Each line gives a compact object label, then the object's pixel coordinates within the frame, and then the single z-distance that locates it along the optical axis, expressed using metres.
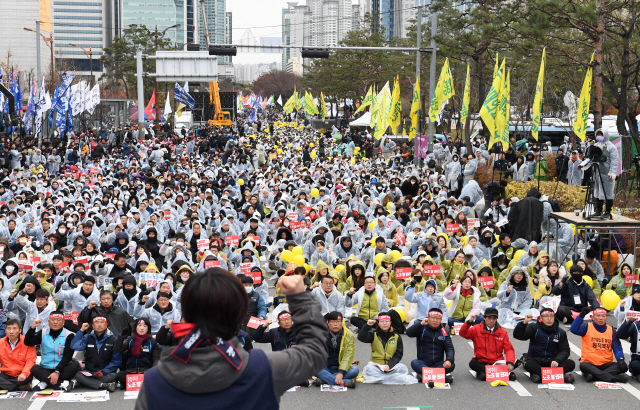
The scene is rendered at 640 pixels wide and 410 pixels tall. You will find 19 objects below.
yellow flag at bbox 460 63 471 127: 18.77
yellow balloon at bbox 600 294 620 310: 10.61
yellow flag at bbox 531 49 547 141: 14.70
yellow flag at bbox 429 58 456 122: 21.14
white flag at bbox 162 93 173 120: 37.22
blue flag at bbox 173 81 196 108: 35.88
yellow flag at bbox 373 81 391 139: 23.56
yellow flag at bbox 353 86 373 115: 33.21
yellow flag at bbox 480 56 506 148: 15.94
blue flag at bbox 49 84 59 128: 25.88
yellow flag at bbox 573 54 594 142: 14.78
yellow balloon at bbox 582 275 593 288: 10.84
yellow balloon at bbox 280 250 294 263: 13.26
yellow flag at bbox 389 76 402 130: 23.83
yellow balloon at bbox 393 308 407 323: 10.13
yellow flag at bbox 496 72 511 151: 15.91
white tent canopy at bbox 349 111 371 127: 39.18
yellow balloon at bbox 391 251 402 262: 12.43
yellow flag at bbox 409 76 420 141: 23.20
